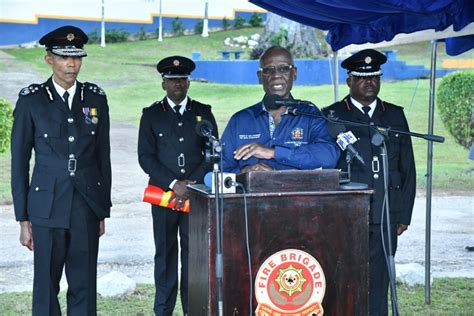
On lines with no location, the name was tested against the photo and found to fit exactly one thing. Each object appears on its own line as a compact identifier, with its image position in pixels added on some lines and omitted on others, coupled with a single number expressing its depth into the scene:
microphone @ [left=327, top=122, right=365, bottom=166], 4.25
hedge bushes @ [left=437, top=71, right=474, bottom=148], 10.94
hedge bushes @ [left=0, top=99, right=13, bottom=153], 7.97
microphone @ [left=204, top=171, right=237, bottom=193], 3.94
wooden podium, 3.96
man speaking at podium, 4.50
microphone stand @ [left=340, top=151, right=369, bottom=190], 4.07
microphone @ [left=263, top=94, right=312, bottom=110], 4.12
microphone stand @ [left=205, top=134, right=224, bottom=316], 3.88
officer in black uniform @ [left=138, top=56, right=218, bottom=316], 5.98
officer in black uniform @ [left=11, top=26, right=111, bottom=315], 5.02
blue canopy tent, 5.20
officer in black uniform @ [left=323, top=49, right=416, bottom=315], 5.58
